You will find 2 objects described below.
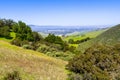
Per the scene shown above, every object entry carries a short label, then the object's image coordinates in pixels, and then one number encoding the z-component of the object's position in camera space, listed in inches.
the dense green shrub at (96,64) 361.9
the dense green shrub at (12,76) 290.8
